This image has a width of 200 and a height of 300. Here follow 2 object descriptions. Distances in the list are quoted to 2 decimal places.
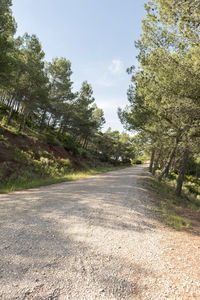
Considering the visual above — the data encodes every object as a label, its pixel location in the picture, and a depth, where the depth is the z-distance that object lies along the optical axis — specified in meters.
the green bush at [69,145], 23.65
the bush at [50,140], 20.29
